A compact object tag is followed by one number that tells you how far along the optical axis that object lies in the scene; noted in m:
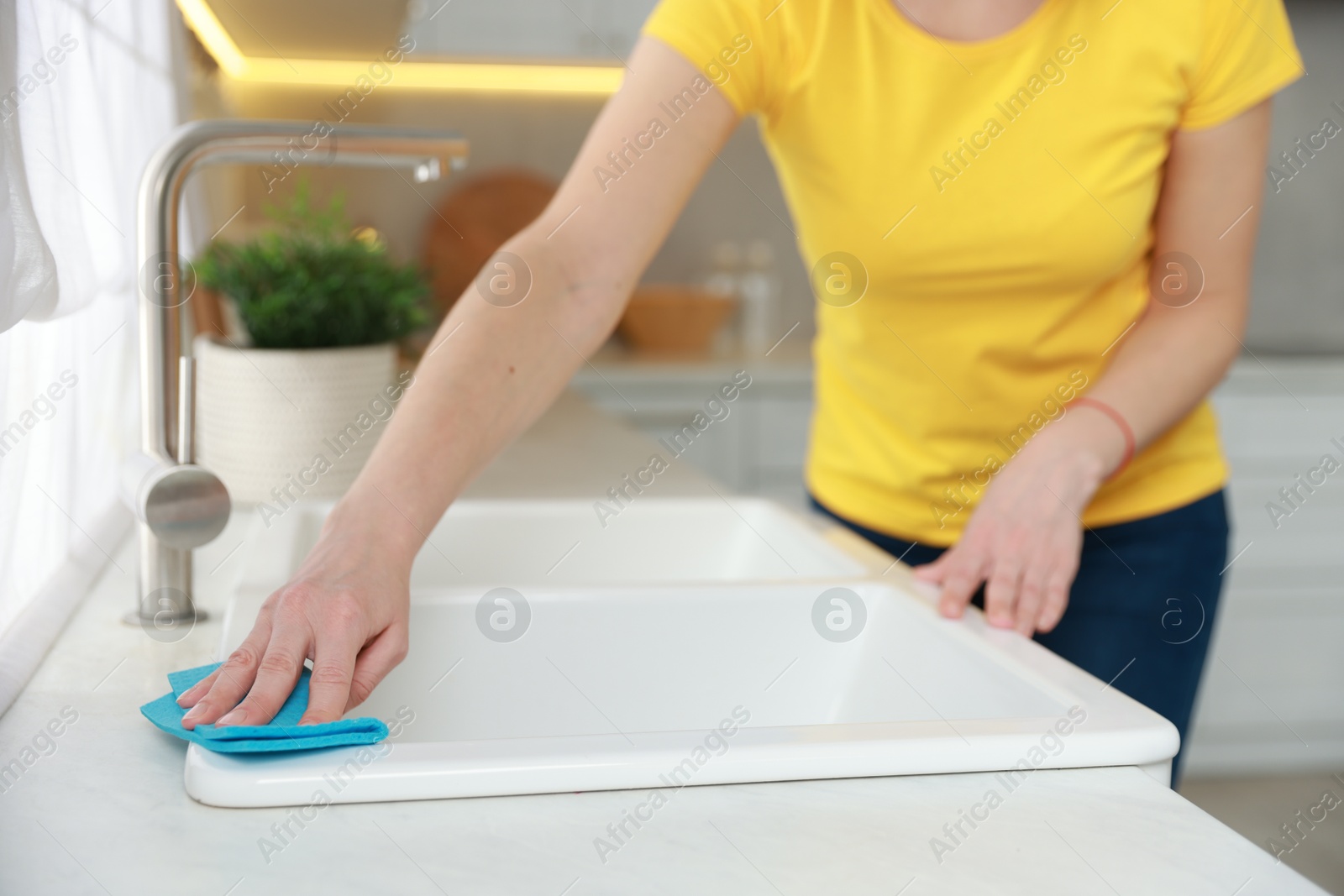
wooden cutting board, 2.88
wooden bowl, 2.80
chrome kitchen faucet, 0.72
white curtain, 0.63
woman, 0.76
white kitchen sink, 0.49
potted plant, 1.07
